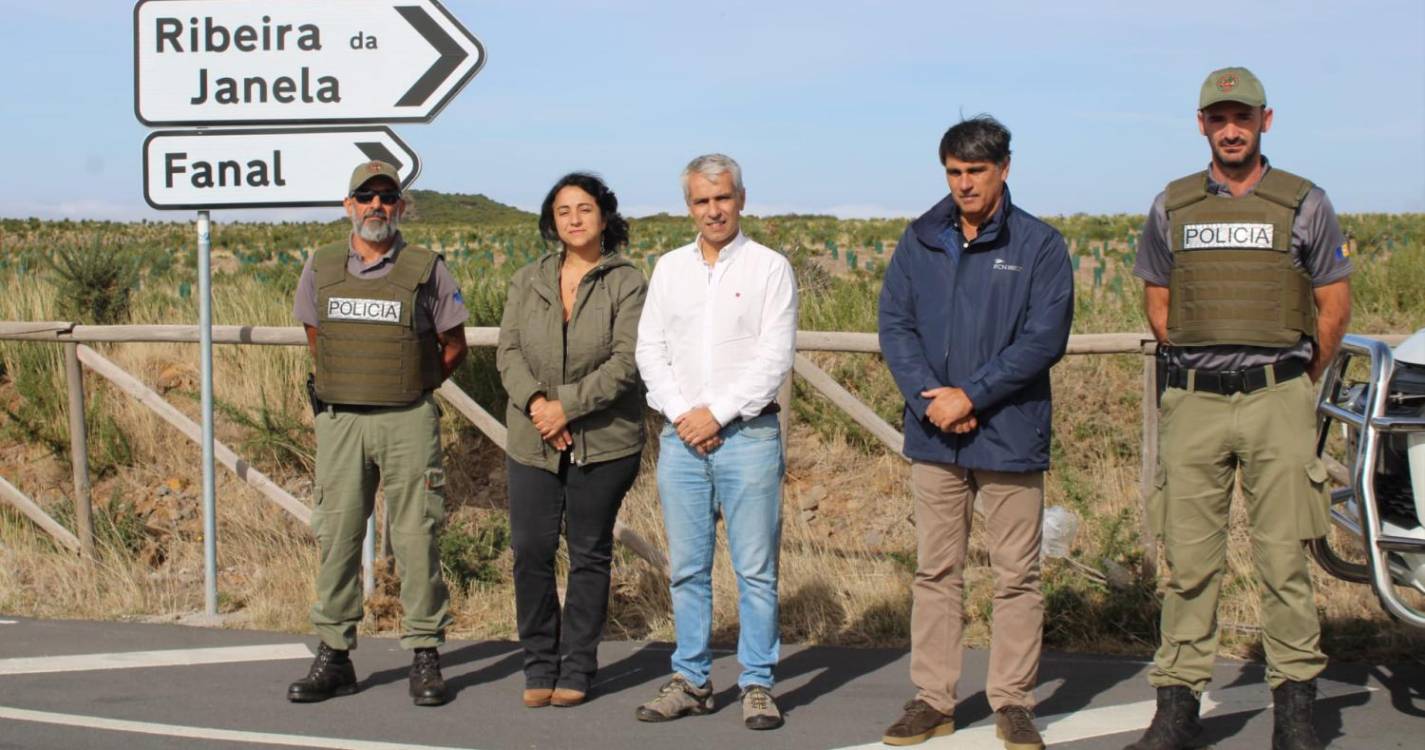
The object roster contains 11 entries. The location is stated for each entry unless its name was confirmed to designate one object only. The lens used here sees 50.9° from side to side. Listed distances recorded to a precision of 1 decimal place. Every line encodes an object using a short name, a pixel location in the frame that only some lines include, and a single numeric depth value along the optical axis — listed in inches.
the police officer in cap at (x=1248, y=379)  191.3
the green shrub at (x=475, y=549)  318.0
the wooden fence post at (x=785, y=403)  292.3
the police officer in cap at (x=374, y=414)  231.3
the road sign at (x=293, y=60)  287.1
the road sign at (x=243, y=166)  287.1
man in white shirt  213.0
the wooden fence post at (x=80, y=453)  343.6
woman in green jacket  225.8
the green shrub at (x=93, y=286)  565.0
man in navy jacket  198.8
